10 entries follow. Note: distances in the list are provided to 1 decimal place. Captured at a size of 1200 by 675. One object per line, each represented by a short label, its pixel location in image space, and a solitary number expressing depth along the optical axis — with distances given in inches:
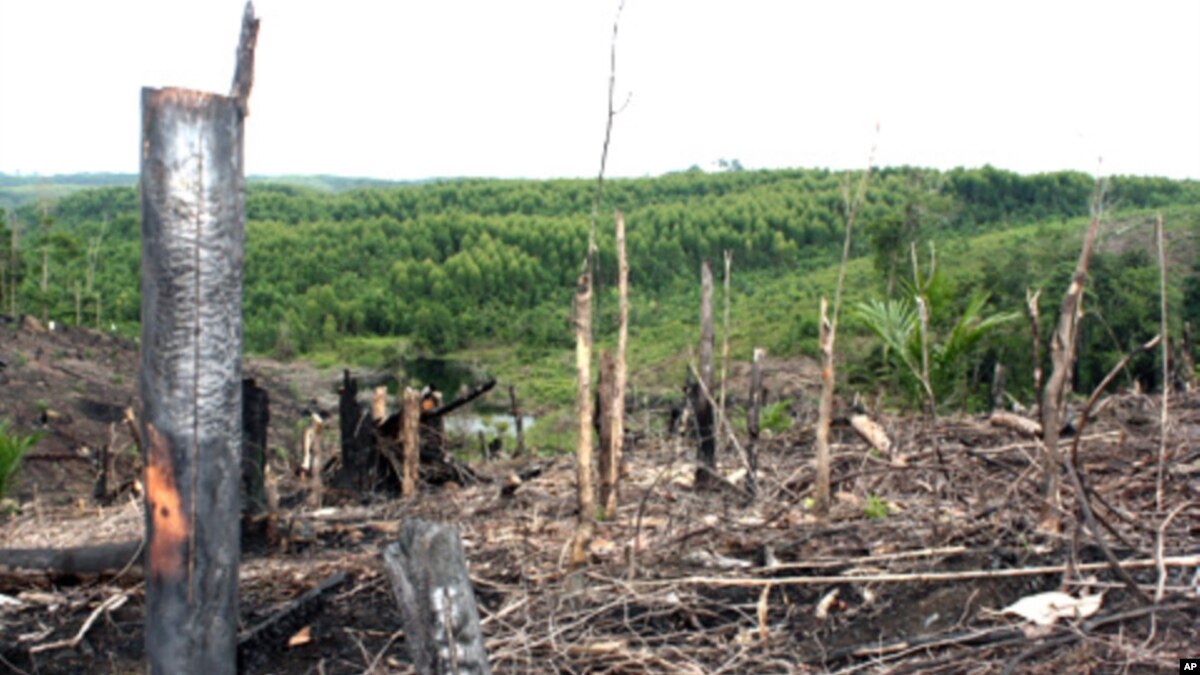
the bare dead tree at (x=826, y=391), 157.8
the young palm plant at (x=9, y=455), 230.8
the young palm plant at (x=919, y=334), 188.4
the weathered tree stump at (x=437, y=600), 91.5
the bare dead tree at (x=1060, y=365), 120.6
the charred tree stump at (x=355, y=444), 260.4
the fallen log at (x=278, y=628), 135.8
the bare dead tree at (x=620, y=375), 164.2
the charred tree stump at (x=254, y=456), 189.2
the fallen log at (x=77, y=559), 158.2
